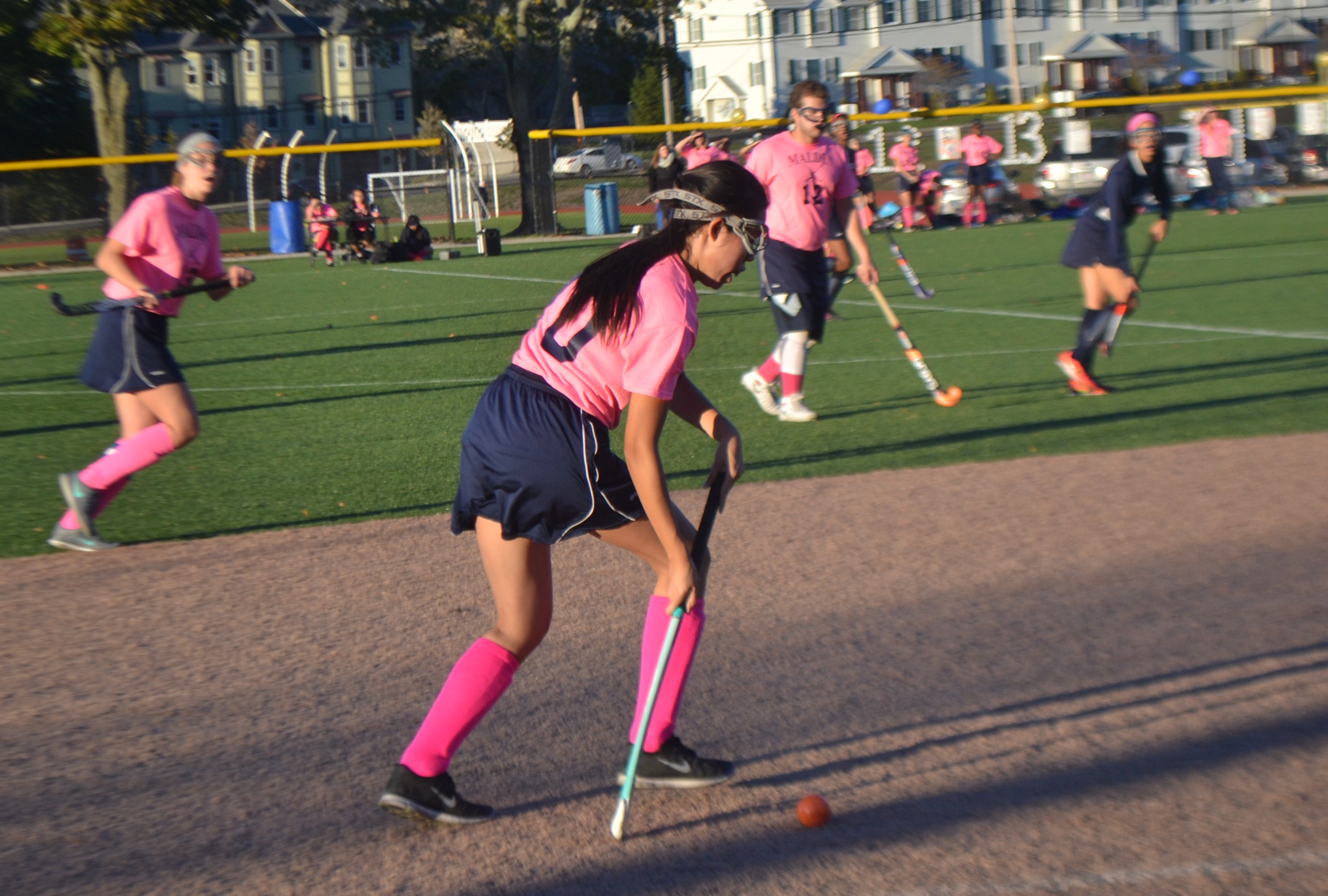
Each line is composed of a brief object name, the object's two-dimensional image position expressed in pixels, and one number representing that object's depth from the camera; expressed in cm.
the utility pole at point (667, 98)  5387
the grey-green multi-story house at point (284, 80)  8238
